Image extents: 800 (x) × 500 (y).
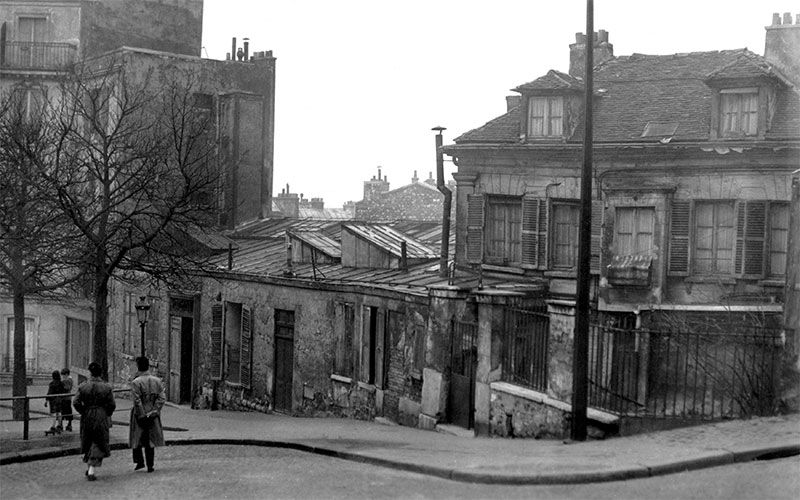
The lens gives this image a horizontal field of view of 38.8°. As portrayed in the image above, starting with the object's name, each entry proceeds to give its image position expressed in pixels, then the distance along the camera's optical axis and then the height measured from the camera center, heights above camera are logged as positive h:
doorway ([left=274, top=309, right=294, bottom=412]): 27.23 -3.43
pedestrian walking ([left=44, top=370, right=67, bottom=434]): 19.97 -3.62
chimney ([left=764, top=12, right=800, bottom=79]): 24.89 +4.09
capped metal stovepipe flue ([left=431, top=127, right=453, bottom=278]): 26.97 +0.54
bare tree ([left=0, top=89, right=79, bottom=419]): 23.05 -0.31
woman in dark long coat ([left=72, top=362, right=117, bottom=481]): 14.05 -2.58
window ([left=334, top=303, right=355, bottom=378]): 24.86 -2.65
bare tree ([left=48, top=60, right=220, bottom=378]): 21.95 +0.92
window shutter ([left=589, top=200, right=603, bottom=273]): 25.27 -0.19
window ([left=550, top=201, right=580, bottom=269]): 25.69 -0.21
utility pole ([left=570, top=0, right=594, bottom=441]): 14.91 -0.86
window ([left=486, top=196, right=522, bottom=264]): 26.72 -0.16
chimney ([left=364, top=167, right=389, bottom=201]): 67.43 +2.04
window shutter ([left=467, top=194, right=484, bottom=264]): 27.08 -0.12
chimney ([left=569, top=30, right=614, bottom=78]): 29.55 +4.59
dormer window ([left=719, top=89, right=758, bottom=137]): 23.66 +2.46
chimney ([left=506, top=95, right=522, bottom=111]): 30.77 +3.31
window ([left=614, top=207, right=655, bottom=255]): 24.67 -0.08
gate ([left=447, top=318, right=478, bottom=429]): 18.97 -2.57
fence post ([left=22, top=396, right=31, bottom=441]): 17.67 -3.26
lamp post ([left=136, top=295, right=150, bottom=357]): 26.74 -2.38
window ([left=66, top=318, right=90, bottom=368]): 38.94 -4.60
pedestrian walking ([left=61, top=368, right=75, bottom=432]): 21.00 -3.65
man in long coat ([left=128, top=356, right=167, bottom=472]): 14.19 -2.54
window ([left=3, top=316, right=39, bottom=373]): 40.34 -4.92
